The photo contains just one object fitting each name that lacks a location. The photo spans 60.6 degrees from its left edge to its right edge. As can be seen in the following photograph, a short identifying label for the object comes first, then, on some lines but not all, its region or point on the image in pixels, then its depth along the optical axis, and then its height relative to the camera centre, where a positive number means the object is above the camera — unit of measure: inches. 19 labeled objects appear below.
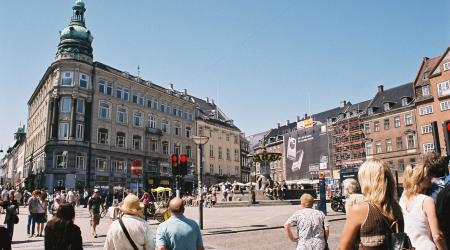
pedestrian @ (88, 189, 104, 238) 592.7 -27.1
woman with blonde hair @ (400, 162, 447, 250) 146.5 -12.0
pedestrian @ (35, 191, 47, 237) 588.2 -30.7
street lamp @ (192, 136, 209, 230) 658.2 +36.0
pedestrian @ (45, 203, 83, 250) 193.6 -19.9
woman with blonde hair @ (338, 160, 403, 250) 124.2 -9.1
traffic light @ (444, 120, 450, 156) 227.9 +32.1
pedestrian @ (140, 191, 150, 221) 866.1 -20.6
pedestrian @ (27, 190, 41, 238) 583.2 -18.5
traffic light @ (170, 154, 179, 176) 618.8 +40.1
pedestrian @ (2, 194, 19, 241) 455.2 -26.9
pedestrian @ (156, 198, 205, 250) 195.5 -21.6
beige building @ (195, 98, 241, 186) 2689.5 +327.0
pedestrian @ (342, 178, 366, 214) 243.8 +0.1
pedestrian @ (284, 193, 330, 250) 241.6 -25.3
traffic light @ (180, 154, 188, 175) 613.9 +41.2
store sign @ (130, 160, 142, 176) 692.4 +40.3
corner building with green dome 1817.2 +361.6
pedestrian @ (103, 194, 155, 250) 192.1 -19.8
